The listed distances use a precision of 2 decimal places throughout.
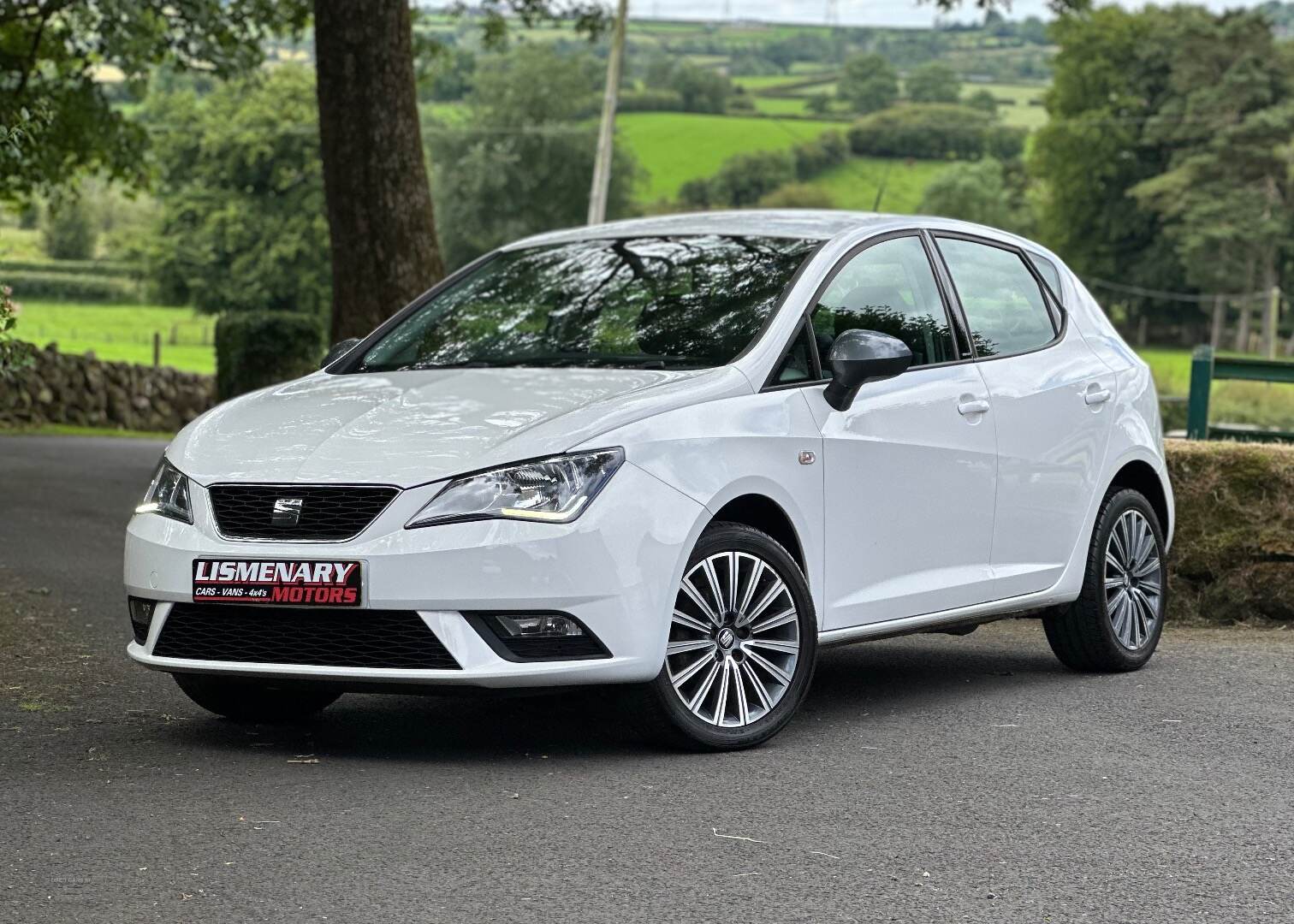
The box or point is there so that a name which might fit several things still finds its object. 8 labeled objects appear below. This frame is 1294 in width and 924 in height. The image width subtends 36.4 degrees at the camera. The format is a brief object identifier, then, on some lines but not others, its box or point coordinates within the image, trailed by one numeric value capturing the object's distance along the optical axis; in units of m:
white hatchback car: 5.82
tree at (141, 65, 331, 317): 76.31
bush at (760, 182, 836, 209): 114.00
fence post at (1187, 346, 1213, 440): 13.88
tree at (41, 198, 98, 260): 103.39
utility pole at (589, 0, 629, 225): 35.50
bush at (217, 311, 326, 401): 24.81
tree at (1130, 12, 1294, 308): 88.50
